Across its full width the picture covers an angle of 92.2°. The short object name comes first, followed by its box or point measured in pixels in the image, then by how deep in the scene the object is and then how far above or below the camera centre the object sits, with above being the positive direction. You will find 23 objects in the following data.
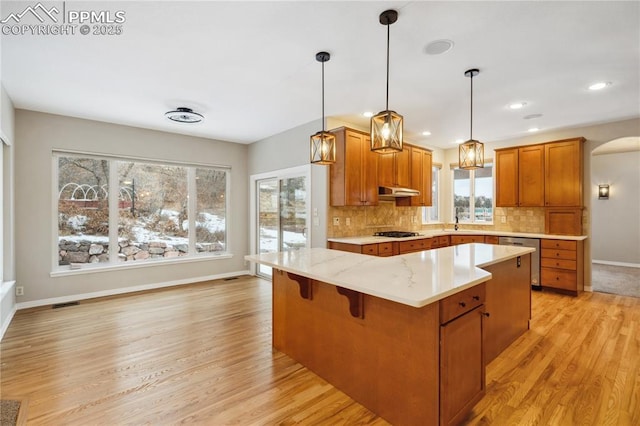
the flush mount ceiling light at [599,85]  3.33 +1.37
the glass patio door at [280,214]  5.11 -0.06
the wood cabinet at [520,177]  5.21 +0.58
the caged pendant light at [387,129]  2.06 +0.55
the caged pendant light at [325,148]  2.87 +0.59
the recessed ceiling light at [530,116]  4.42 +1.36
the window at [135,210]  4.49 +0.02
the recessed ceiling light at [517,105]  3.94 +1.36
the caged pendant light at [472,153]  3.03 +0.57
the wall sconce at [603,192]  7.10 +0.40
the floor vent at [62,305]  4.15 -1.27
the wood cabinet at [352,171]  4.37 +0.57
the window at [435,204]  6.76 +0.13
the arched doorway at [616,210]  6.68 -0.02
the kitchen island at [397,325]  1.70 -0.78
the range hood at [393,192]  4.77 +0.30
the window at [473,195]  6.22 +0.32
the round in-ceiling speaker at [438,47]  2.49 +1.36
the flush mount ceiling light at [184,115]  4.08 +1.29
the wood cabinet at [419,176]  5.48 +0.63
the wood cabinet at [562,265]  4.62 -0.86
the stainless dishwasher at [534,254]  4.95 -0.71
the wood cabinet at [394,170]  4.90 +0.67
